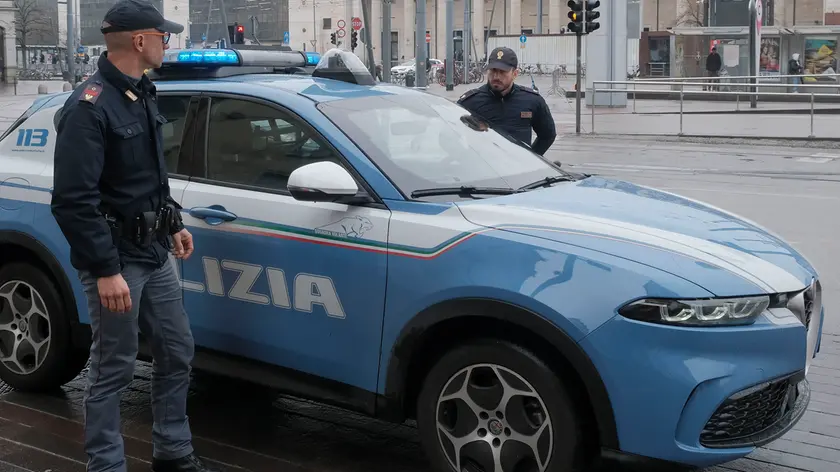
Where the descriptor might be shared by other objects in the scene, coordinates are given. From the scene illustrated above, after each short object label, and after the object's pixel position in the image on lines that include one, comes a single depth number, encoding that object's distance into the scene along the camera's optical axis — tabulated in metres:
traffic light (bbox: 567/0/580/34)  22.67
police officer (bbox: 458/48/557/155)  6.97
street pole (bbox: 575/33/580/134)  22.95
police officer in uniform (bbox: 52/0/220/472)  3.47
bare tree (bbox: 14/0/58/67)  73.81
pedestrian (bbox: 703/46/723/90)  34.88
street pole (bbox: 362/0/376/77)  24.02
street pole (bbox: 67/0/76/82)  53.06
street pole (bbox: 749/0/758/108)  28.39
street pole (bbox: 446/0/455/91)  46.25
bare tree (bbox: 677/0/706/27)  69.93
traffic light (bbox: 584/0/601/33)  22.75
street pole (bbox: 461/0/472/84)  54.91
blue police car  3.29
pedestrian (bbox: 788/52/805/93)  35.62
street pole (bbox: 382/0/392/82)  33.44
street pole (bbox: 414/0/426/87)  40.41
